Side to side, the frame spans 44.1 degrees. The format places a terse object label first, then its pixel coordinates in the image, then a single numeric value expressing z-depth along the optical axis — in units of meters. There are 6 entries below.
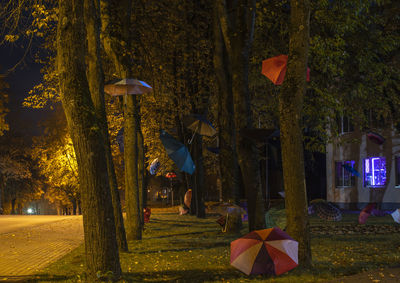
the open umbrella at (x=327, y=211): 21.06
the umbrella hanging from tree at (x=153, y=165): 31.36
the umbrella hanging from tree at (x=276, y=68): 10.61
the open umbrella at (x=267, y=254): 7.66
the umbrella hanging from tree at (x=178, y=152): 15.23
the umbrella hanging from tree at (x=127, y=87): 12.48
